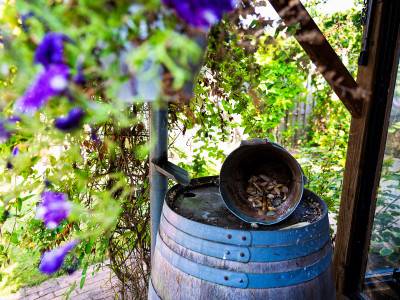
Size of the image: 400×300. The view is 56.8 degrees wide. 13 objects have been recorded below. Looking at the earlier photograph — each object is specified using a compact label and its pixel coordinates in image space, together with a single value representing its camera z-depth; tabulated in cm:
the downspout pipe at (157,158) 147
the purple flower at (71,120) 54
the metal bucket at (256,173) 125
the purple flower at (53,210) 81
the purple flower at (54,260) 83
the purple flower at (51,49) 48
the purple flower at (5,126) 63
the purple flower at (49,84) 48
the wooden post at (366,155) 166
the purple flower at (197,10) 47
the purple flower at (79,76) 49
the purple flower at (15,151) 78
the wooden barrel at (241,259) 113
